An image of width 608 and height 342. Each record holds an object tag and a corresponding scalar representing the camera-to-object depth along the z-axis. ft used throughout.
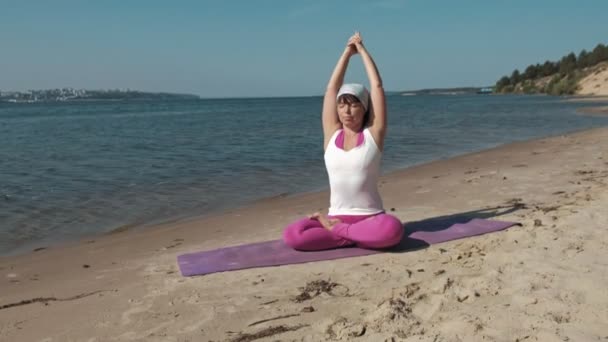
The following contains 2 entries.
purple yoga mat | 16.15
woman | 17.04
